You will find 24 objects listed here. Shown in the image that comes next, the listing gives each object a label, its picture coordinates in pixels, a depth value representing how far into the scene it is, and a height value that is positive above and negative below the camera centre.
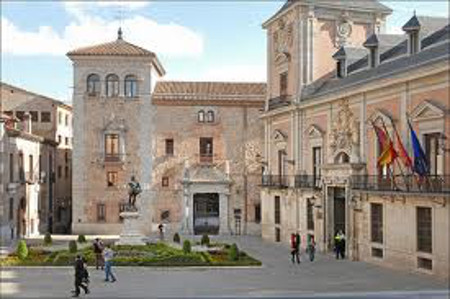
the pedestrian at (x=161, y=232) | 40.47 -4.17
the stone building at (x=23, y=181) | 39.06 -1.15
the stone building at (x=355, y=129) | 24.84 +1.55
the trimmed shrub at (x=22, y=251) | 27.74 -3.63
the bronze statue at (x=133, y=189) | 32.78 -1.27
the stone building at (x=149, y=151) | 45.91 +0.78
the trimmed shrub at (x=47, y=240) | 35.51 -4.08
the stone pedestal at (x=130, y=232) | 32.62 -3.37
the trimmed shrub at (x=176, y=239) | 37.06 -4.15
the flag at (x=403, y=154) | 25.25 +0.33
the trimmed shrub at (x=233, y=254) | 28.38 -3.79
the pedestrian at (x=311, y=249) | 30.23 -3.82
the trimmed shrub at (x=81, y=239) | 36.26 -4.09
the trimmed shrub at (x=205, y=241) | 35.60 -4.11
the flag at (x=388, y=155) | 26.23 +0.30
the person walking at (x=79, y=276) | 20.09 -3.35
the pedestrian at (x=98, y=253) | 26.27 -3.48
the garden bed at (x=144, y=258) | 26.81 -3.91
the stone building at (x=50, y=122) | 51.38 +3.11
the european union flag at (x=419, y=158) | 24.20 +0.18
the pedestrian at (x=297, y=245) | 29.90 -3.61
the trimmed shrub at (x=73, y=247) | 29.74 -3.71
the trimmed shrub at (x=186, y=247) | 29.83 -3.70
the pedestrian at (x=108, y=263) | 23.05 -3.41
